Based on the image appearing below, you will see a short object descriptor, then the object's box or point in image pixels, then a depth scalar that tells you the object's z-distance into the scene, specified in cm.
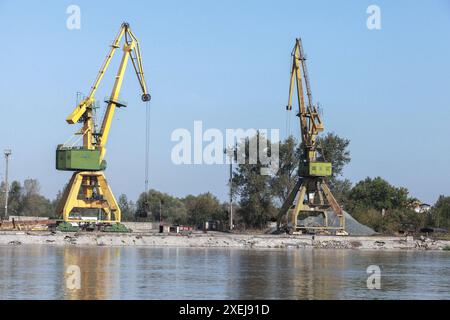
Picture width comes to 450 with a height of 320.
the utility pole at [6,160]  10162
